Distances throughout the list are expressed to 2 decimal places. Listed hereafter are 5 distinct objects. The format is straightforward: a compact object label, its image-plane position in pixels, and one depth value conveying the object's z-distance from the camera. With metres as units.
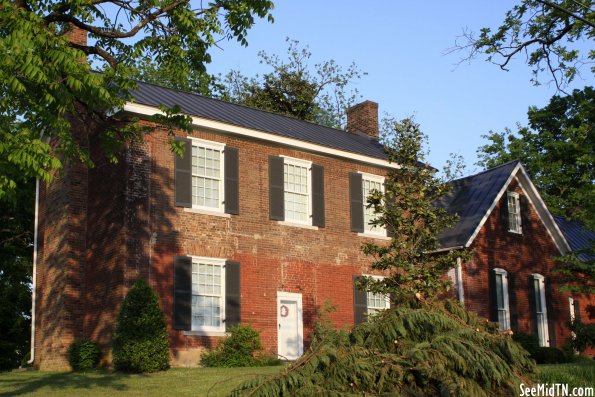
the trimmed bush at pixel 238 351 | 19.38
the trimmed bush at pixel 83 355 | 19.72
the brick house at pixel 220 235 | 19.77
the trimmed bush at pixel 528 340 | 23.34
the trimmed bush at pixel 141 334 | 17.69
